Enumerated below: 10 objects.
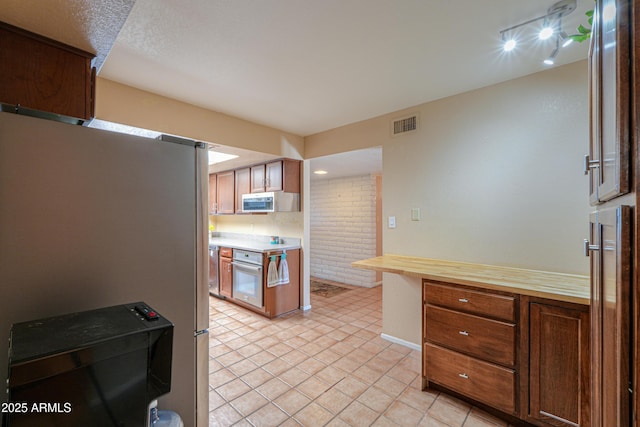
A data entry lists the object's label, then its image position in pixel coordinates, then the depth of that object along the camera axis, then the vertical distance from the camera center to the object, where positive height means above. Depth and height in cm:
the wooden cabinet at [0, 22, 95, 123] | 107 +60
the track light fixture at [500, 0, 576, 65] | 141 +109
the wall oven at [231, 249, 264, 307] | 349 -87
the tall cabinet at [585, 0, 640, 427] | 59 +1
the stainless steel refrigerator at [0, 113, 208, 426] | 80 -6
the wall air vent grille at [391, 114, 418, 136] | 272 +93
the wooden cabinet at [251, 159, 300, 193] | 369 +54
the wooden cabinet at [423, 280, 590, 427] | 150 -89
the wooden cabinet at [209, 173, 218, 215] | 488 +38
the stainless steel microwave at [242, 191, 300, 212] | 363 +17
